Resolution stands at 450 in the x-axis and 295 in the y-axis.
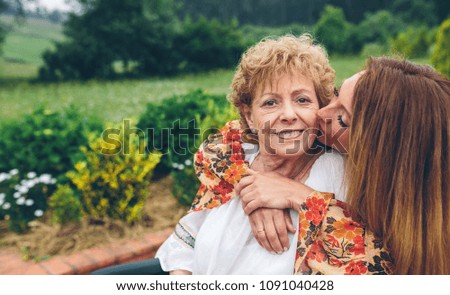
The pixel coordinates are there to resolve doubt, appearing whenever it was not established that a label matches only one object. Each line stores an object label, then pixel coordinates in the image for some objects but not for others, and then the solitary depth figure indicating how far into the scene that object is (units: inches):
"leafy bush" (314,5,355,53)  915.4
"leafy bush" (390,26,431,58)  804.0
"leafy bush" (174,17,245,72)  750.5
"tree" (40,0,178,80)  701.3
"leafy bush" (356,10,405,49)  1023.0
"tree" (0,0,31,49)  676.7
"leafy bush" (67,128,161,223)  141.6
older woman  69.6
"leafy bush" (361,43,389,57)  906.1
